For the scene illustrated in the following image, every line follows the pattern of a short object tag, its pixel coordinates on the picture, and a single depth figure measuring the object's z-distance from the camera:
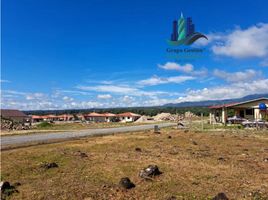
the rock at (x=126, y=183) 5.74
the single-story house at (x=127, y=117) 67.73
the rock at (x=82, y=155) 9.50
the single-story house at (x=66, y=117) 82.65
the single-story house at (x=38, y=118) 80.53
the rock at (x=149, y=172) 6.49
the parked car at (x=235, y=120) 25.46
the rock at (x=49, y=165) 7.73
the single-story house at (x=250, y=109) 25.73
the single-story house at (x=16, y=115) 56.31
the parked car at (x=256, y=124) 20.33
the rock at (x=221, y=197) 4.77
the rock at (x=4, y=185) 5.66
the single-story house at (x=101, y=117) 71.39
